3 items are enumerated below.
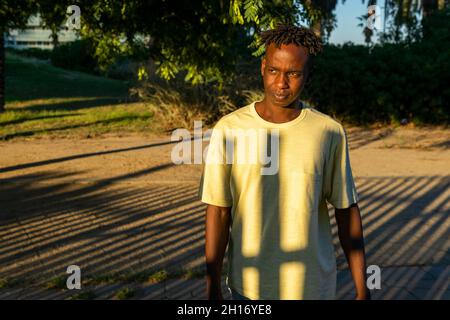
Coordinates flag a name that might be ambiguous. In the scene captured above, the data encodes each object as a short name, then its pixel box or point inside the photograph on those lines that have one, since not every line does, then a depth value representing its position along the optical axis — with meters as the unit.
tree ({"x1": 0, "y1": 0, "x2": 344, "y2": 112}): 6.95
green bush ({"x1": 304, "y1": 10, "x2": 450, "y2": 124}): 14.61
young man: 2.13
